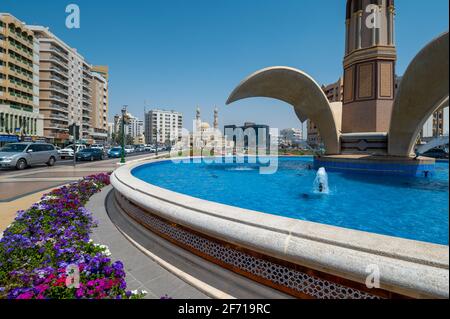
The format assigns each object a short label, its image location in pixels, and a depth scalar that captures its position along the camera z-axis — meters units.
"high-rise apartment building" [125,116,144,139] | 169.20
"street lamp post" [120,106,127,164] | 17.93
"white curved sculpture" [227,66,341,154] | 18.12
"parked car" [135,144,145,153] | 55.47
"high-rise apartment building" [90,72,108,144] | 81.12
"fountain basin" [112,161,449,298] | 1.67
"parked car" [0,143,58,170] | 14.76
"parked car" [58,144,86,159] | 26.72
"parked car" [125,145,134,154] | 43.36
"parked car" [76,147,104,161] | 24.17
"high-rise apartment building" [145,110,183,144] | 151.50
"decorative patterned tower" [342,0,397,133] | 17.69
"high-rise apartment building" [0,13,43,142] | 40.69
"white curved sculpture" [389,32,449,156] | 11.76
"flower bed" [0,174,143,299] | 2.19
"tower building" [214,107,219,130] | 55.54
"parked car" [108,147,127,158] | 30.71
